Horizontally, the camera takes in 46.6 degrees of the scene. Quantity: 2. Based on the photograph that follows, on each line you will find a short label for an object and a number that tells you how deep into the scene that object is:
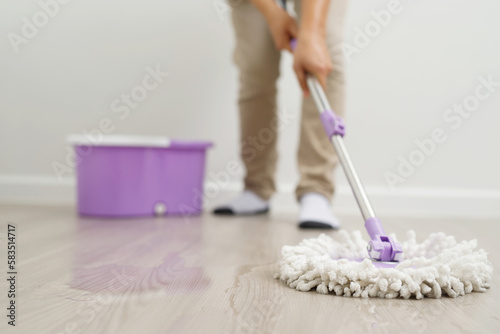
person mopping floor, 1.39
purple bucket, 1.80
